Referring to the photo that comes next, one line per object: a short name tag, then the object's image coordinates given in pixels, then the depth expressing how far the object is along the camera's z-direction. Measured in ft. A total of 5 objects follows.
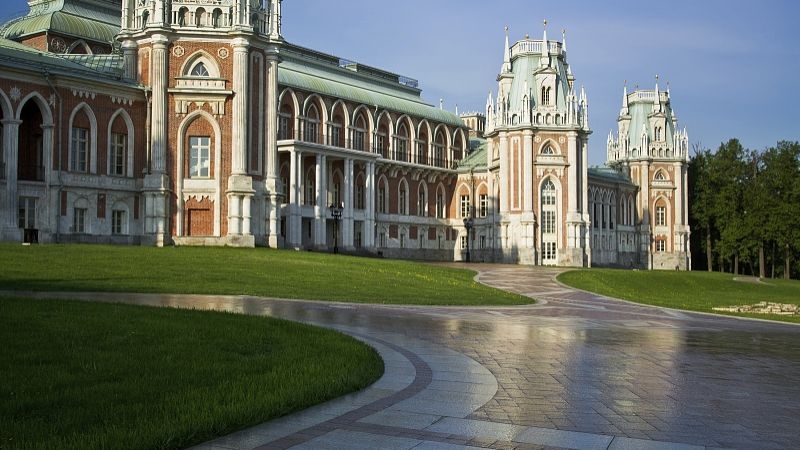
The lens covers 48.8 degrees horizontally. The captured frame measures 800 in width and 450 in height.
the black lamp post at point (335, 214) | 207.31
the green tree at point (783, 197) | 276.21
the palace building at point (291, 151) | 170.30
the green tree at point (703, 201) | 326.36
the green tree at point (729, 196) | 291.79
